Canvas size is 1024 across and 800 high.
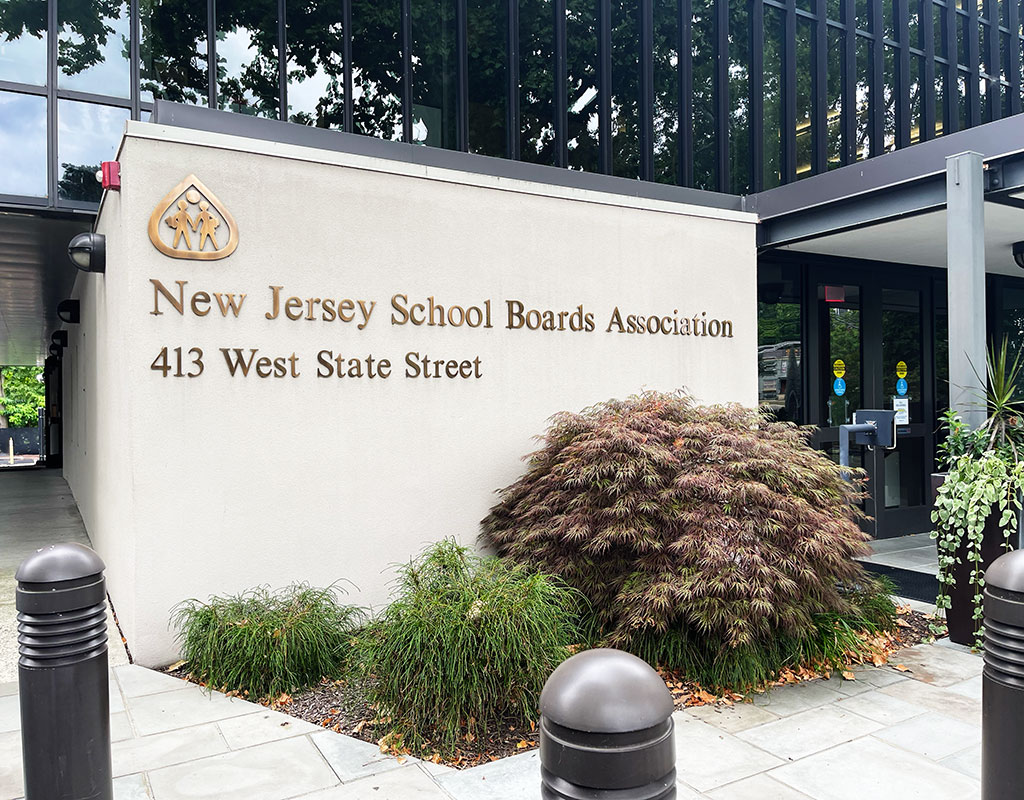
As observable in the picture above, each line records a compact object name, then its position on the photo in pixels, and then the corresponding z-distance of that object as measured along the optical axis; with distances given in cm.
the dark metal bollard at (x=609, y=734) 201
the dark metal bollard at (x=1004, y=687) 274
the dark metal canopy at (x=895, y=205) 665
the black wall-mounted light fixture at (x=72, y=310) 970
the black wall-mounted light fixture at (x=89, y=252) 617
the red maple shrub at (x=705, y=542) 486
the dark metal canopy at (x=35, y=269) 1030
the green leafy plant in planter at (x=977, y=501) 547
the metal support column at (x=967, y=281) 619
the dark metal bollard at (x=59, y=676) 298
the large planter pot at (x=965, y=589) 565
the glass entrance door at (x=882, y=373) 1041
